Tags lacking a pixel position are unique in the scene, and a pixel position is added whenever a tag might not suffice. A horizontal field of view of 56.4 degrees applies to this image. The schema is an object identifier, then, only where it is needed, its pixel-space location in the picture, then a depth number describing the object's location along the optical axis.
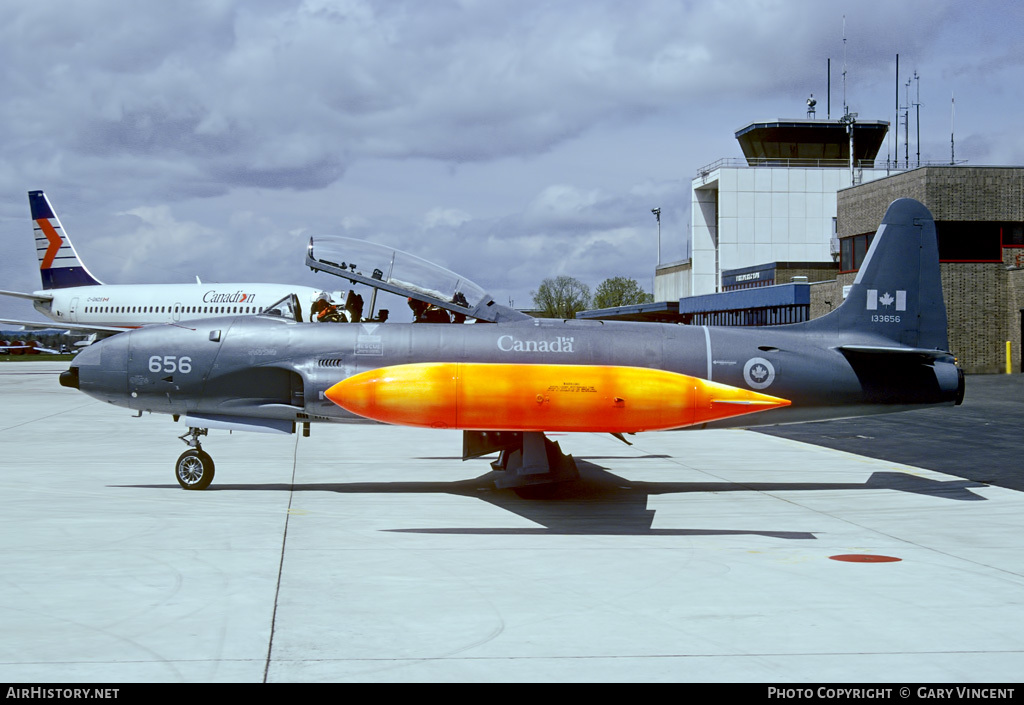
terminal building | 43.06
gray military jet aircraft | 11.76
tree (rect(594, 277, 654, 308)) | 114.00
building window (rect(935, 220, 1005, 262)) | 43.31
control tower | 72.62
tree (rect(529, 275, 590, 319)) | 112.62
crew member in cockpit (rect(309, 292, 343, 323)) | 12.50
